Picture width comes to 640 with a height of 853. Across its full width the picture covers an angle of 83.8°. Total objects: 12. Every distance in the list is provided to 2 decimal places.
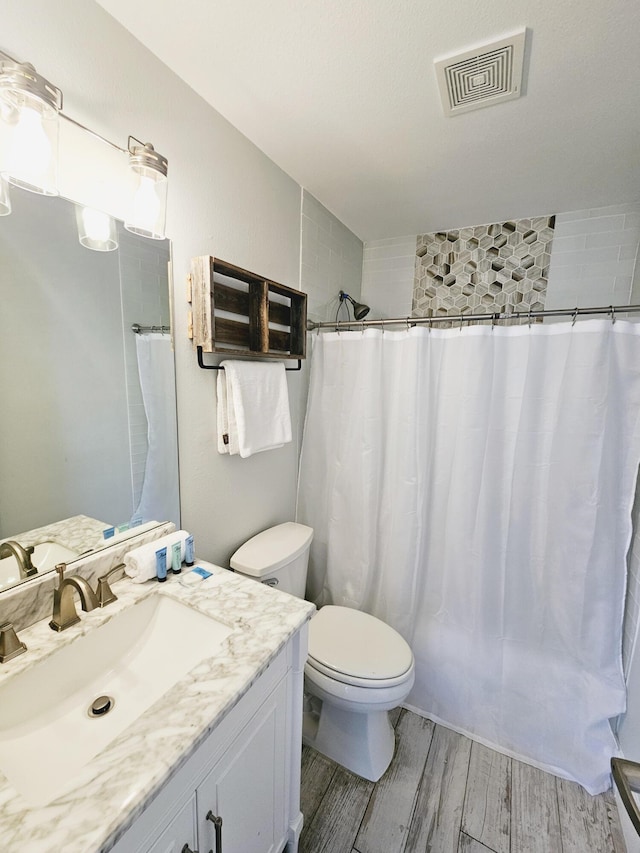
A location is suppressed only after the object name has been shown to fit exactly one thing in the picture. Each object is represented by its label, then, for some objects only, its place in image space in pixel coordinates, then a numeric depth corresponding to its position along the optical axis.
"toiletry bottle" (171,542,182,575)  1.08
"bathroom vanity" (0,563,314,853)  0.51
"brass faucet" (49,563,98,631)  0.83
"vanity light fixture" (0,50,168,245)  0.70
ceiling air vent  0.95
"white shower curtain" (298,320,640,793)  1.38
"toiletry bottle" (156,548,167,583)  1.03
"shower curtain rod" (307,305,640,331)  1.27
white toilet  1.28
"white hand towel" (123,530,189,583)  1.00
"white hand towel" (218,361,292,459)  1.32
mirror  0.82
